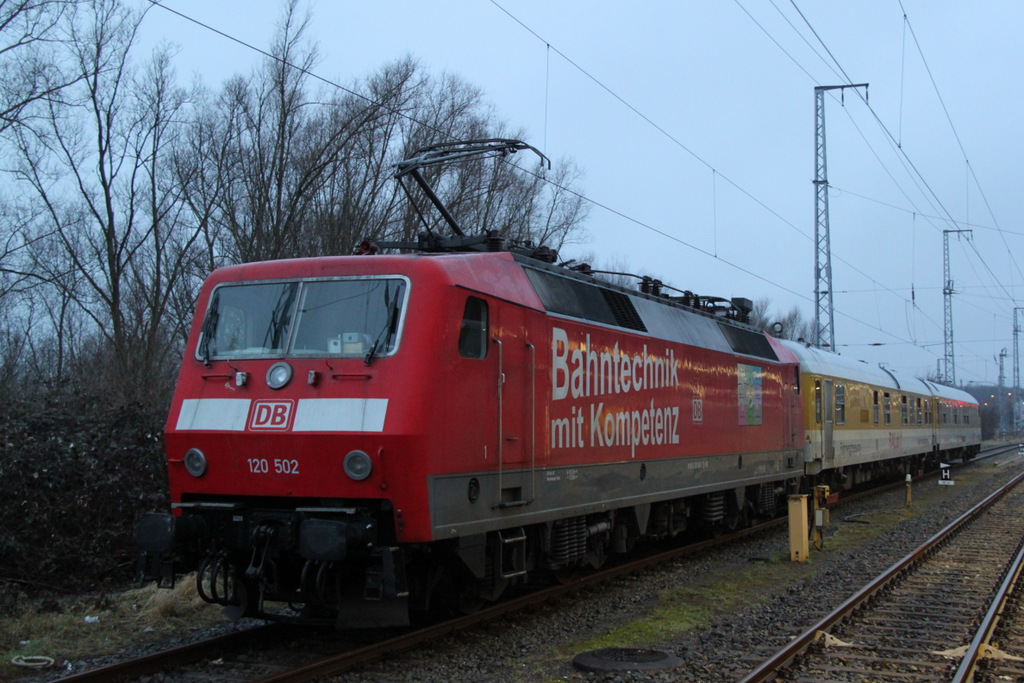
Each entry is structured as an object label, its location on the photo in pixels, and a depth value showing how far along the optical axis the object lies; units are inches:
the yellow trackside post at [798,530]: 521.0
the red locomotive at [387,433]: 283.7
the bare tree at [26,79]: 519.8
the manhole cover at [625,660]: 292.4
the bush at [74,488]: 400.8
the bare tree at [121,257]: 705.6
